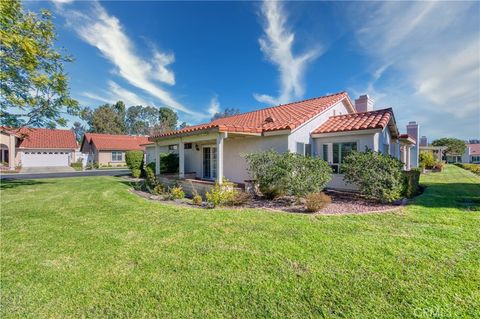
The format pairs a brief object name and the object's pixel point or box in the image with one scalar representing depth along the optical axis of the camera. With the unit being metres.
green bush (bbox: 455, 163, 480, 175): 24.53
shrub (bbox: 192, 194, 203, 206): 10.19
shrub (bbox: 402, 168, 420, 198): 10.41
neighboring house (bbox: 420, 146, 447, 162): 39.55
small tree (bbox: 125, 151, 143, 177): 21.80
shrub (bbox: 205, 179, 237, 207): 9.45
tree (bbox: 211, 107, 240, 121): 81.00
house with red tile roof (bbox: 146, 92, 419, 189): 11.45
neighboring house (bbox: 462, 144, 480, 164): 62.93
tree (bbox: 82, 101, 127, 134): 61.47
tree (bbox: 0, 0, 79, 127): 13.92
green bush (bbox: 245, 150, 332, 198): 9.32
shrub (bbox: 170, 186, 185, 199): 11.38
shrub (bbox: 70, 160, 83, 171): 36.54
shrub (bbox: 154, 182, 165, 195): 12.84
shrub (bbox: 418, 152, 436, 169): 26.71
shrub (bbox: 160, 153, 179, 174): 18.91
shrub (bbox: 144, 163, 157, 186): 15.98
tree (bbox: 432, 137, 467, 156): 57.38
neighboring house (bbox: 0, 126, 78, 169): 33.81
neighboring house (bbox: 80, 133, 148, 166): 40.62
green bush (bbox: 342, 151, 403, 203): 9.00
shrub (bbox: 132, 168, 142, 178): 21.80
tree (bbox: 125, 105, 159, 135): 78.88
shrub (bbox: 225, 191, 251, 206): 9.51
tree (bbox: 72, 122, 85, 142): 90.51
